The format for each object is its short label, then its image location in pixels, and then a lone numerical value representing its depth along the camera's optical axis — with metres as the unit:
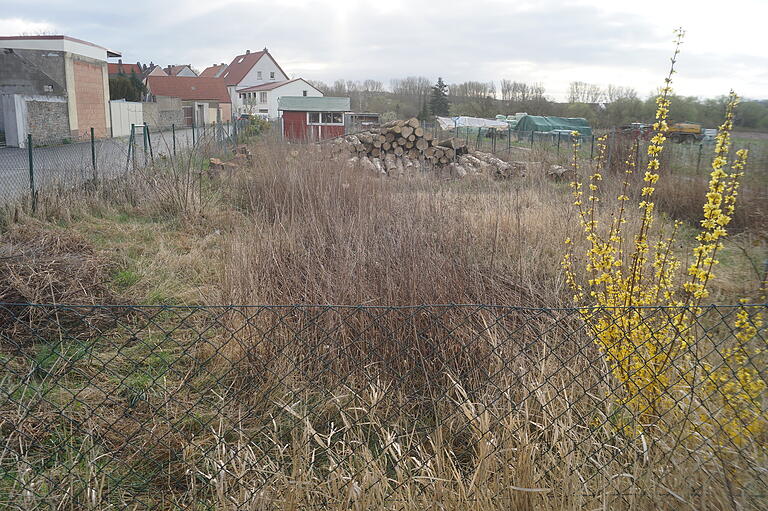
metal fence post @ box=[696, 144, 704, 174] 10.99
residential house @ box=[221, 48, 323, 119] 58.50
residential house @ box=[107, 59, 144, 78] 62.32
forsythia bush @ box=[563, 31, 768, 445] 2.81
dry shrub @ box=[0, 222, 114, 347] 4.48
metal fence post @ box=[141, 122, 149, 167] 10.33
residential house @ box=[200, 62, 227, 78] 77.69
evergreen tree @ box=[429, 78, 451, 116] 56.45
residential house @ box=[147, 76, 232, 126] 50.31
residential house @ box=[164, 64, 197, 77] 76.88
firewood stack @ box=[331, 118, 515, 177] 15.58
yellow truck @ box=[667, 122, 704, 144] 26.14
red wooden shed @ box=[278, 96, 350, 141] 27.20
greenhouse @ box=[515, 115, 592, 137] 39.23
